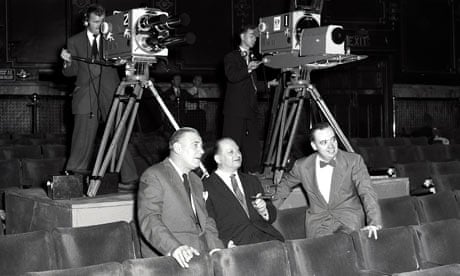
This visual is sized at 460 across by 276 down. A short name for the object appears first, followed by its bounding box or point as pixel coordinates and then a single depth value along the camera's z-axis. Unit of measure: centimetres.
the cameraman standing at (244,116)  539
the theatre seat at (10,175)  546
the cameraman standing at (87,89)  464
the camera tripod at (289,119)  491
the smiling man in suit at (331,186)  401
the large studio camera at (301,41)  456
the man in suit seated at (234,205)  376
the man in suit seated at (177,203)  319
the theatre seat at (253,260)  293
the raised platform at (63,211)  399
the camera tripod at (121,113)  430
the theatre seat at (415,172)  587
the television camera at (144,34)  408
